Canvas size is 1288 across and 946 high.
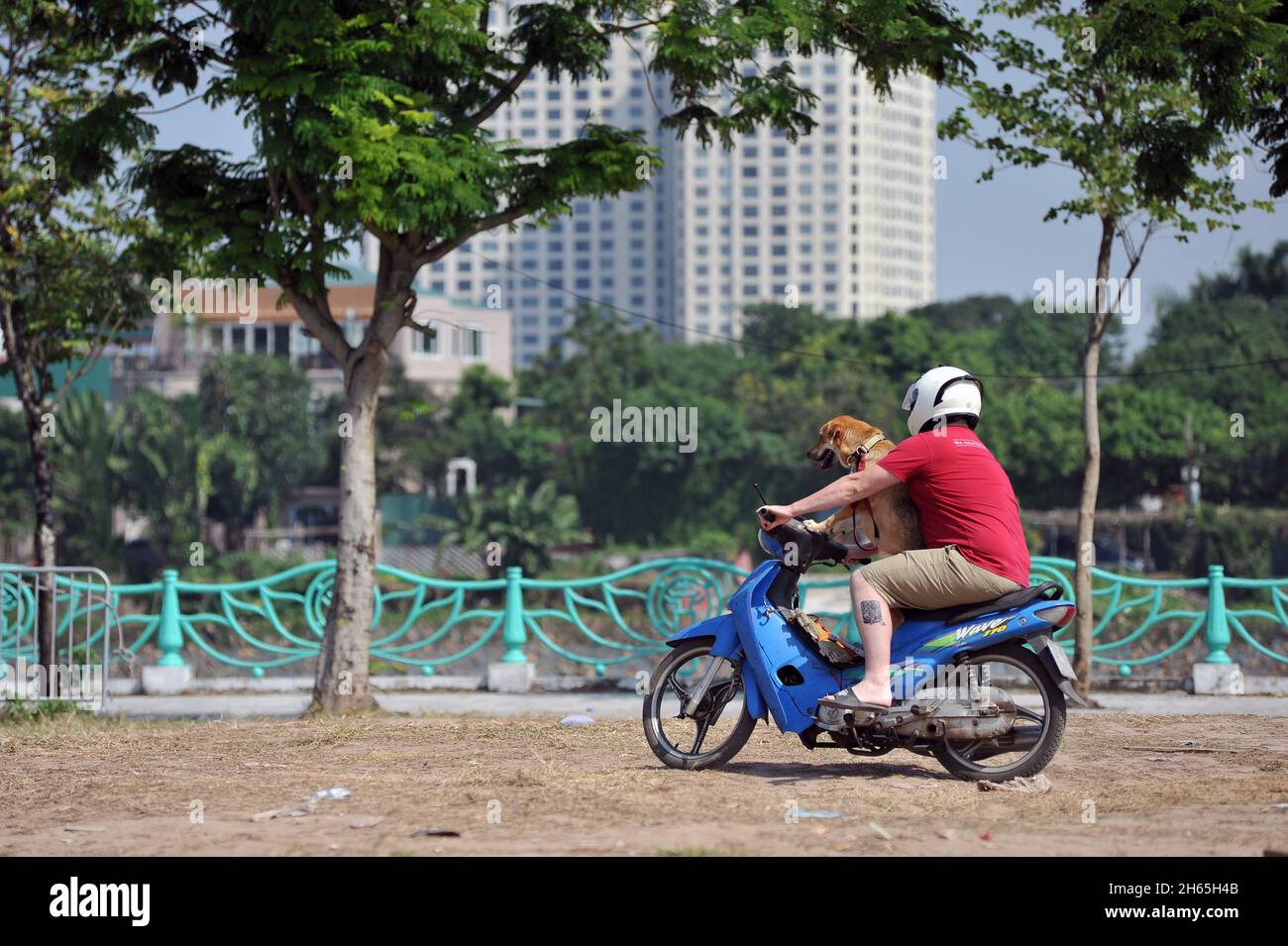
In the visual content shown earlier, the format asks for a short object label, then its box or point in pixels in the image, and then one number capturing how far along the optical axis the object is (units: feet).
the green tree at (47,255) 49.32
